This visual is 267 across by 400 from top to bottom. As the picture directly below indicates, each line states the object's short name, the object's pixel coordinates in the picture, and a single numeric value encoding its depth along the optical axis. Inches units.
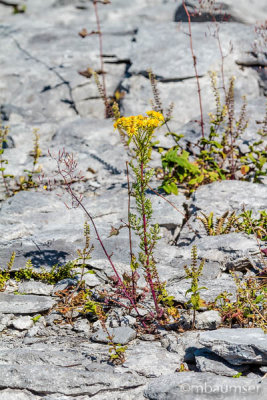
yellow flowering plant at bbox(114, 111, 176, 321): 235.1
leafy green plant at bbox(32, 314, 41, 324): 272.5
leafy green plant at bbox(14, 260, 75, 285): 310.8
